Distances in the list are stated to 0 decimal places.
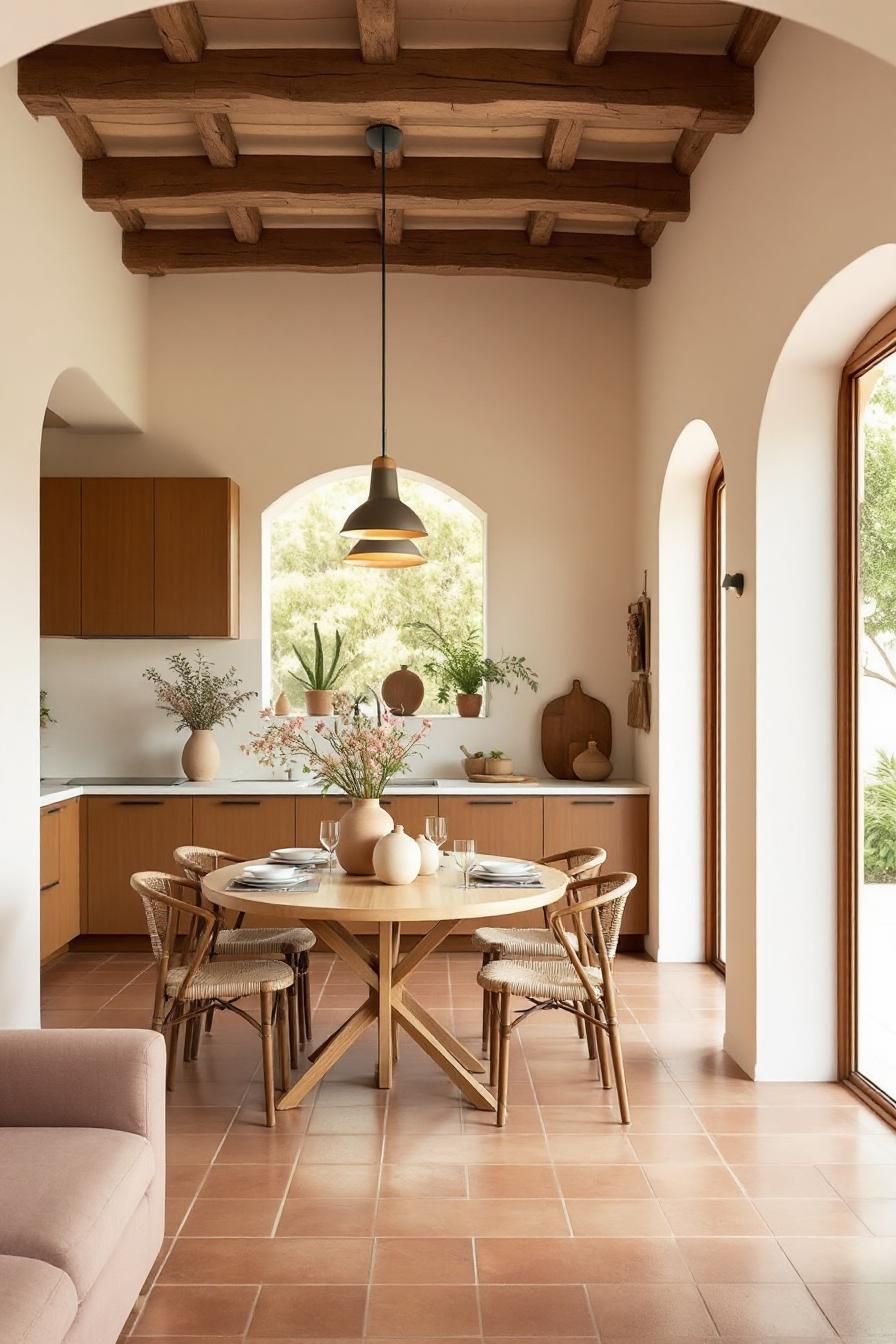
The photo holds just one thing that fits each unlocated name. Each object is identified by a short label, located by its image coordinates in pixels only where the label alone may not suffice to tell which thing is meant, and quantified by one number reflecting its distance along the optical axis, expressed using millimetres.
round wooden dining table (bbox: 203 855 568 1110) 3818
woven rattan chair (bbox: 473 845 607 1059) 4578
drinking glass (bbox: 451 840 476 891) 4180
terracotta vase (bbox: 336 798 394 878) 4328
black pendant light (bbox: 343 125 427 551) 4758
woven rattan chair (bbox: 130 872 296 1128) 4012
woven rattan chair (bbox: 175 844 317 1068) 4629
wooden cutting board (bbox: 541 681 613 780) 7062
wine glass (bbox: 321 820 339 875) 4336
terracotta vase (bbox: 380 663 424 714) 7164
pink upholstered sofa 2053
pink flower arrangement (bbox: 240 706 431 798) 4281
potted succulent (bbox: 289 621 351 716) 7016
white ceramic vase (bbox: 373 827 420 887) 4145
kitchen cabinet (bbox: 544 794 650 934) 6547
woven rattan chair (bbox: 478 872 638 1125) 3986
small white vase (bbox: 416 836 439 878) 4363
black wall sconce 4684
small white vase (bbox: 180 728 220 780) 6770
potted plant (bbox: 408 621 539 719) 7059
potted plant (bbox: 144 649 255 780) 6785
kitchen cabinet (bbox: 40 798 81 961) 5789
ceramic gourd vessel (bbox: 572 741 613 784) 6840
